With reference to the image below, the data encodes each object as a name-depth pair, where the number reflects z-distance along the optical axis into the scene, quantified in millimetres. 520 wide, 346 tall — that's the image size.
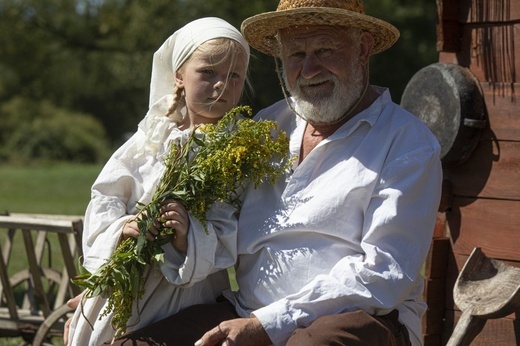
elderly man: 6949
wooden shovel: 8430
